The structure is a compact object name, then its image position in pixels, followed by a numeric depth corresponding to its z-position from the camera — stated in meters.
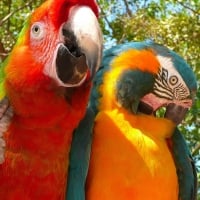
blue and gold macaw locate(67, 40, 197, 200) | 0.72
